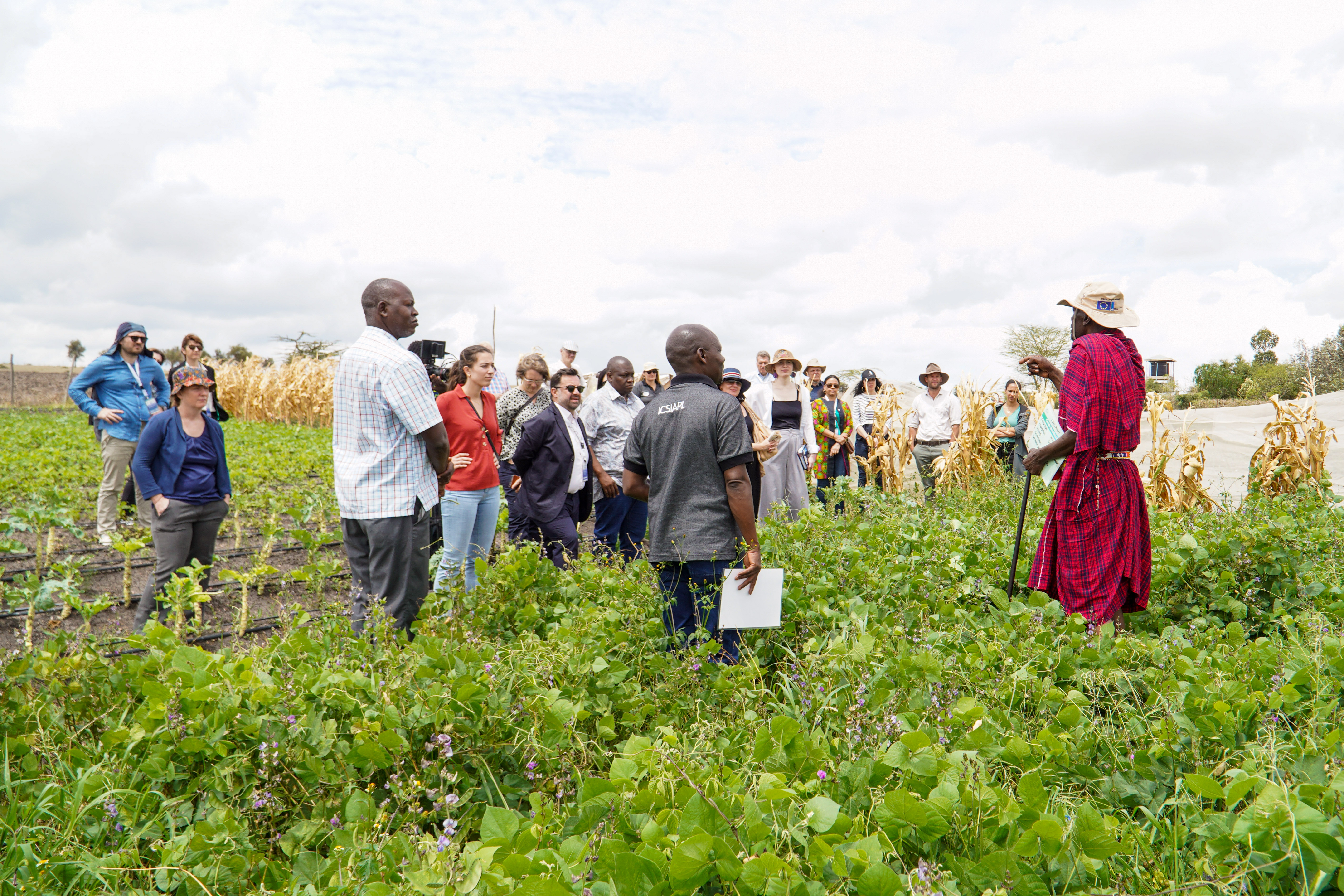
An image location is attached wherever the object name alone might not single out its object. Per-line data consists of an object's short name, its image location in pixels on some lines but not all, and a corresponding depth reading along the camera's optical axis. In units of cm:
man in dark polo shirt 345
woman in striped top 1062
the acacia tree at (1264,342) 4728
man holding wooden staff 389
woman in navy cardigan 481
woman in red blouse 522
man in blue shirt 710
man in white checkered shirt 388
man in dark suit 571
